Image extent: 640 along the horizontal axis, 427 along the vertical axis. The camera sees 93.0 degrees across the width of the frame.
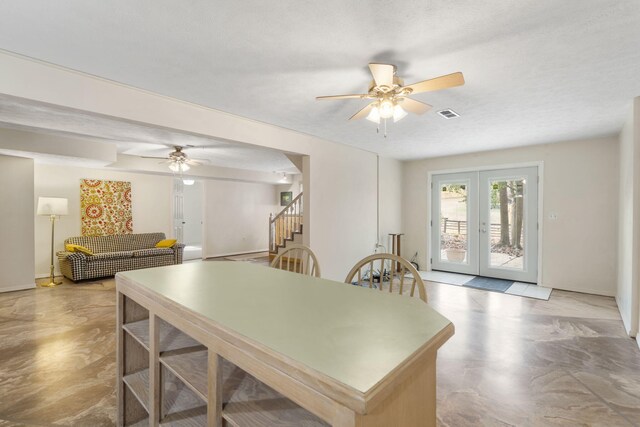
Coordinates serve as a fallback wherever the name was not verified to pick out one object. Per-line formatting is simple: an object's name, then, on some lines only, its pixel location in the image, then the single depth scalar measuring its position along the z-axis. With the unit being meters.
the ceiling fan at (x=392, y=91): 2.09
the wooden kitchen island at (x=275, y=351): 0.70
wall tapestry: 6.30
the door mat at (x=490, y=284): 4.70
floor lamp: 5.18
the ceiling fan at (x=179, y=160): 5.36
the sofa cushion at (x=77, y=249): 5.52
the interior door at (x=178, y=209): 7.69
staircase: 5.91
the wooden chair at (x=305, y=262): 2.23
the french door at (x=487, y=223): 5.27
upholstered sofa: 5.42
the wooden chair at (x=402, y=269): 1.61
